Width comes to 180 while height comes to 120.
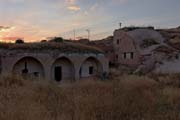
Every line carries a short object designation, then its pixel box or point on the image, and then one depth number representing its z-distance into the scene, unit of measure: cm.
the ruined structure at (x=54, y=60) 1491
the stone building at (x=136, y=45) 2090
